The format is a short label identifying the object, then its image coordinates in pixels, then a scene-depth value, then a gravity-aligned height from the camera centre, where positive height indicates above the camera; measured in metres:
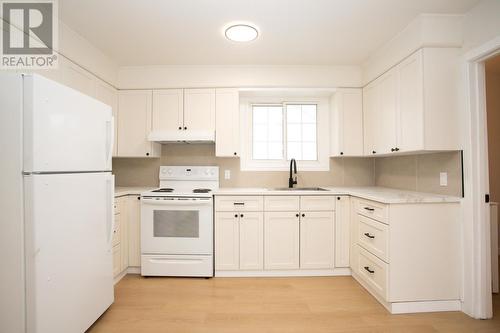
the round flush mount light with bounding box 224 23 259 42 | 2.17 +1.29
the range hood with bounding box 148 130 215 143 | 2.84 +0.41
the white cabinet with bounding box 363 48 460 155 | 2.05 +0.60
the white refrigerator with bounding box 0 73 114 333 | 1.28 -0.21
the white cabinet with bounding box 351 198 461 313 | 2.01 -0.75
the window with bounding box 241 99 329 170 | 3.35 +0.50
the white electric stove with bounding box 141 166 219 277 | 2.62 -0.71
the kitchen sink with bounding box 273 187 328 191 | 3.07 -0.25
